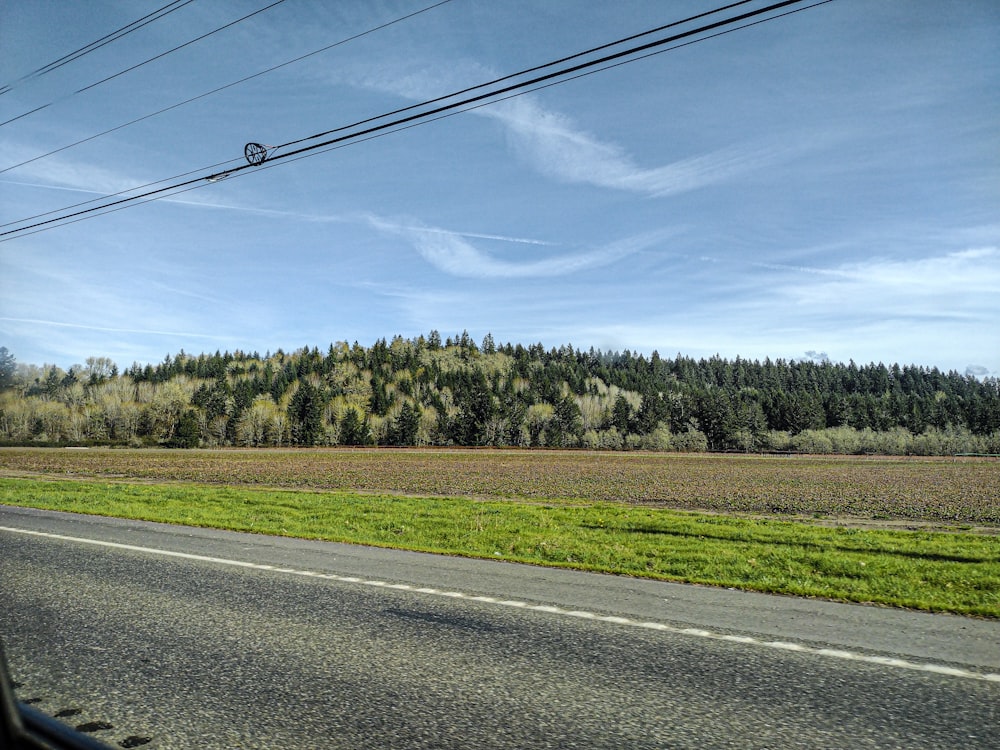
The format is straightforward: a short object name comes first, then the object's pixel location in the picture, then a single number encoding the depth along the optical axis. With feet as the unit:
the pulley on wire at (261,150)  41.78
